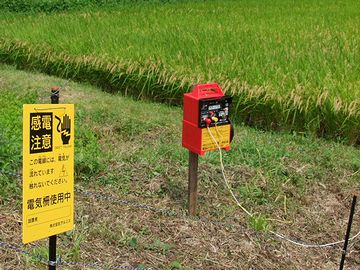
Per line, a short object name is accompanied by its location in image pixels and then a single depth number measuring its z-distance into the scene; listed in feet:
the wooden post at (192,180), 9.45
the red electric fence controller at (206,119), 9.09
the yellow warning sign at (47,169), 6.02
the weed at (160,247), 8.76
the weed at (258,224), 9.71
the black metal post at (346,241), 8.20
